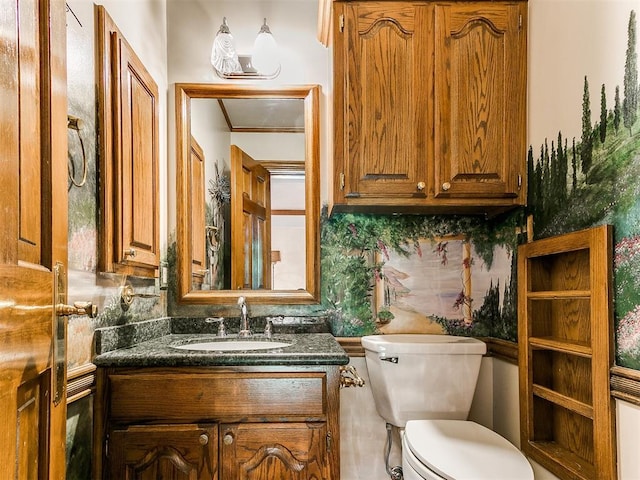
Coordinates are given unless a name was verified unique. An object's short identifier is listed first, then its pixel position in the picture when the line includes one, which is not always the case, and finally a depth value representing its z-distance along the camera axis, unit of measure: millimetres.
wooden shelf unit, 1316
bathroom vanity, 1487
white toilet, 1688
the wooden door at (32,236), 659
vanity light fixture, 2123
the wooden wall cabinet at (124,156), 1488
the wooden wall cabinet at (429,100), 1834
